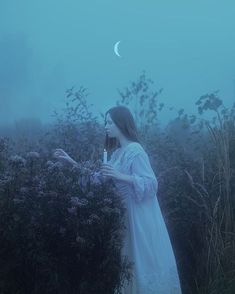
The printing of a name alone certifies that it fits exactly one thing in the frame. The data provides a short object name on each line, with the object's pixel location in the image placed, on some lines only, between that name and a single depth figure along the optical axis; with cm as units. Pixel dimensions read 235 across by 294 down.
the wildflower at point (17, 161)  380
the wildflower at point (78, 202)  368
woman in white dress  426
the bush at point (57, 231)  368
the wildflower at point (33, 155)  389
